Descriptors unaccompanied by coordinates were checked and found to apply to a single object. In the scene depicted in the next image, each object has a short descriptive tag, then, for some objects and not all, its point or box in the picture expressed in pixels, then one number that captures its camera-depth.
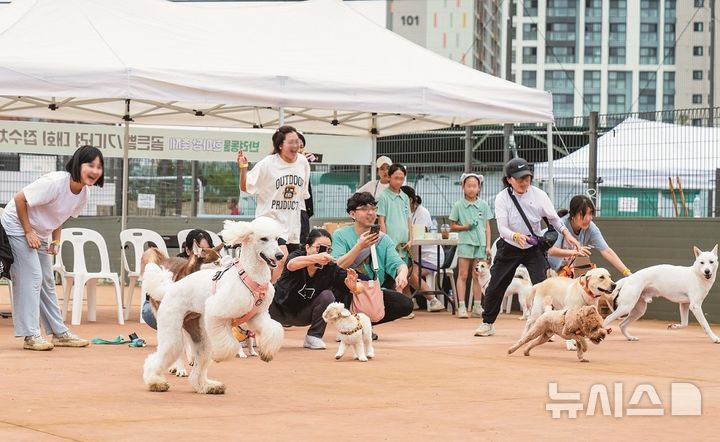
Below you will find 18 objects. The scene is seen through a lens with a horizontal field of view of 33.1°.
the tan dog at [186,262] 9.22
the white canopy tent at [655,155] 14.99
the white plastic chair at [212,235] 13.87
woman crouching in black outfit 9.85
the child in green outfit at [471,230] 14.69
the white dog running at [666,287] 11.53
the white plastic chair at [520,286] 15.08
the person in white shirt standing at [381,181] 14.70
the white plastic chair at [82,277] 12.56
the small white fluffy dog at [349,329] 9.17
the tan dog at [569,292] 10.32
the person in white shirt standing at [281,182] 11.09
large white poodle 6.98
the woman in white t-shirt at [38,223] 9.23
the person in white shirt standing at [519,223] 10.91
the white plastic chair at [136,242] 13.55
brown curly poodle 9.20
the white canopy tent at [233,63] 11.69
